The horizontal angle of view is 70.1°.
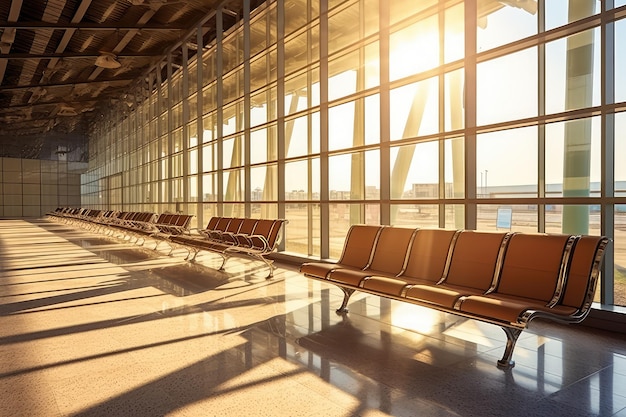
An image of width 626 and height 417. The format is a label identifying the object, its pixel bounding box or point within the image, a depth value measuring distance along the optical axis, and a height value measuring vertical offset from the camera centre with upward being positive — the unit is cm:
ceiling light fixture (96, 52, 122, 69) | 1247 +401
